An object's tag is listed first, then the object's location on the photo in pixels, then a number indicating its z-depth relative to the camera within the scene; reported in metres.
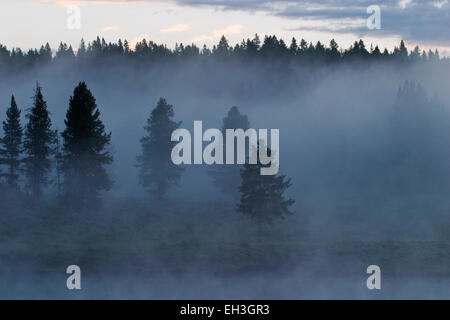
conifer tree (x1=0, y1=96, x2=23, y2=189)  65.19
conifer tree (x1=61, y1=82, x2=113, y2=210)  59.25
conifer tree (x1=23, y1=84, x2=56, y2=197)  63.44
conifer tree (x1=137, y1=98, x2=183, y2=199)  71.50
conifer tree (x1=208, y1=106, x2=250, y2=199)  73.19
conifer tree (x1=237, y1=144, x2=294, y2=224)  55.12
